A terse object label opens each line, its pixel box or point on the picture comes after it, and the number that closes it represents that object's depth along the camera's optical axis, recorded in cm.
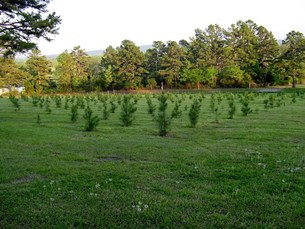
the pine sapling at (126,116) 1157
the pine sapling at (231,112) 1355
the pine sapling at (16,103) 1869
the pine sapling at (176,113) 1239
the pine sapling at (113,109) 1660
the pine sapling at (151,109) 1577
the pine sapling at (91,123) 1024
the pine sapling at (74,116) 1255
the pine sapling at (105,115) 1365
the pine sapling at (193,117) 1101
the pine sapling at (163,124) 935
